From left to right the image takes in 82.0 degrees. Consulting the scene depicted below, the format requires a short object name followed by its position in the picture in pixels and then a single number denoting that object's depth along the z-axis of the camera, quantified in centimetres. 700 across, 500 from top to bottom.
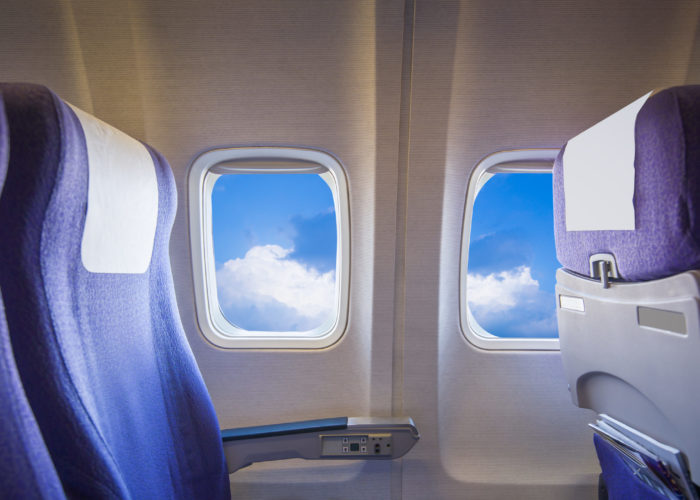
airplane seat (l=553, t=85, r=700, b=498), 79
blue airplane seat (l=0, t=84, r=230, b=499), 61
